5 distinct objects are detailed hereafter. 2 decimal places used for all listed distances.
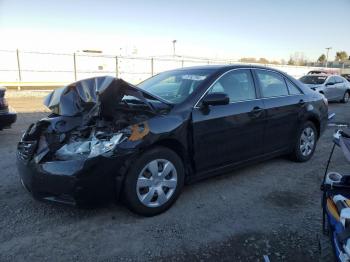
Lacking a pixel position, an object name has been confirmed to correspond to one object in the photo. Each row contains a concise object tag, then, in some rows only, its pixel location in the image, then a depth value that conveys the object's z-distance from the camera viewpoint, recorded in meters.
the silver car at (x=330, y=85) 15.12
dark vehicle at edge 6.42
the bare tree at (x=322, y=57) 91.97
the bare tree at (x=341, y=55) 95.25
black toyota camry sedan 3.26
